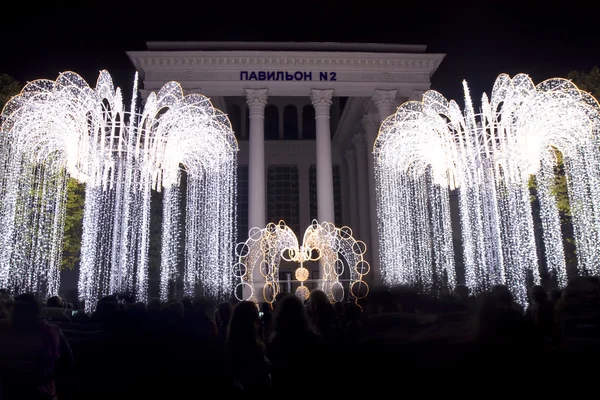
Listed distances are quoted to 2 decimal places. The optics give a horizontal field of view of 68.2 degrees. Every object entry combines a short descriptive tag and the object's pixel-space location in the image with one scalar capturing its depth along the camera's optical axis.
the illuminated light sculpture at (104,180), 15.91
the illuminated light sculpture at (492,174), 15.89
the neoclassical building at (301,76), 25.38
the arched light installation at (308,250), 17.94
